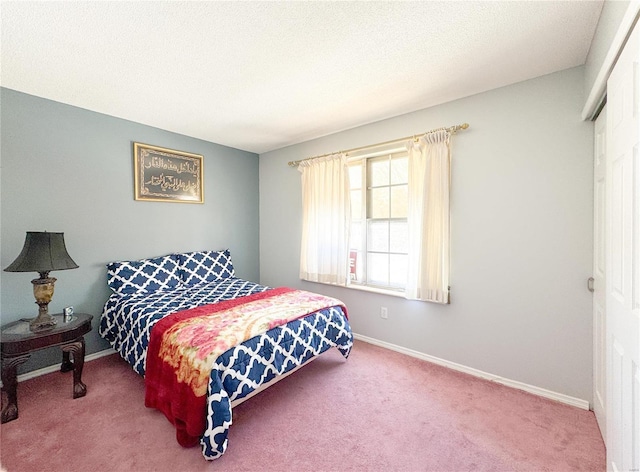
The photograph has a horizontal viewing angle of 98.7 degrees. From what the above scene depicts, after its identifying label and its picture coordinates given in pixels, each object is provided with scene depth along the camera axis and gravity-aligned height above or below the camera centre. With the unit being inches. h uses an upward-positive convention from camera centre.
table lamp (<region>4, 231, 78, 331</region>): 79.5 -8.8
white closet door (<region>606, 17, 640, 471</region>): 39.8 -4.7
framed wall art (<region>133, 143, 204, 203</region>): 120.3 +27.3
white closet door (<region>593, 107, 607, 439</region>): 65.9 -10.7
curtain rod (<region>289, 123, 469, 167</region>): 94.4 +36.7
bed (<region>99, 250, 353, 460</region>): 60.9 -28.8
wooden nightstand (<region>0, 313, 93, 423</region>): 71.9 -31.0
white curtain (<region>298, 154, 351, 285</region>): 126.0 +6.4
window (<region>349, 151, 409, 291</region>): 114.9 +5.2
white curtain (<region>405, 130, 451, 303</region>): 97.3 +5.5
